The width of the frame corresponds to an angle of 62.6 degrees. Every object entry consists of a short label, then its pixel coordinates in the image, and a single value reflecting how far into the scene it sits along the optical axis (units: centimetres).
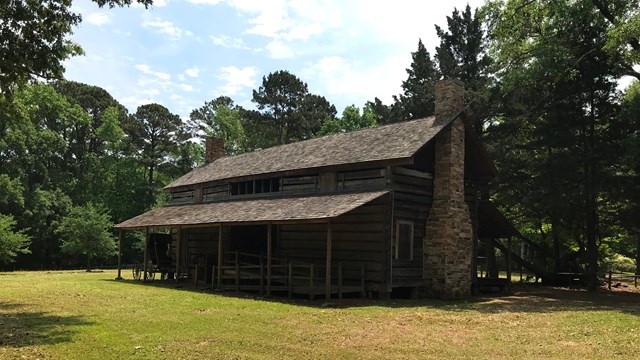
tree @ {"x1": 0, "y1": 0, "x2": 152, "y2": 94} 1362
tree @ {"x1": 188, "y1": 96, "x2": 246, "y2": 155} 6309
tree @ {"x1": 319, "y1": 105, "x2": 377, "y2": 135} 5831
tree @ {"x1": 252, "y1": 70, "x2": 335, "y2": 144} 6075
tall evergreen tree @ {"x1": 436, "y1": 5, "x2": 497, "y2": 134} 3519
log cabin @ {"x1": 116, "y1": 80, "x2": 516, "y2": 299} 1892
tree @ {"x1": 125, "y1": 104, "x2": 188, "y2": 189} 5797
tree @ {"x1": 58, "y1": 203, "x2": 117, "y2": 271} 3719
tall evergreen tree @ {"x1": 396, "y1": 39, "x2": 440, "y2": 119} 3478
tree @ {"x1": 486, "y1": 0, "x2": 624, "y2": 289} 2564
